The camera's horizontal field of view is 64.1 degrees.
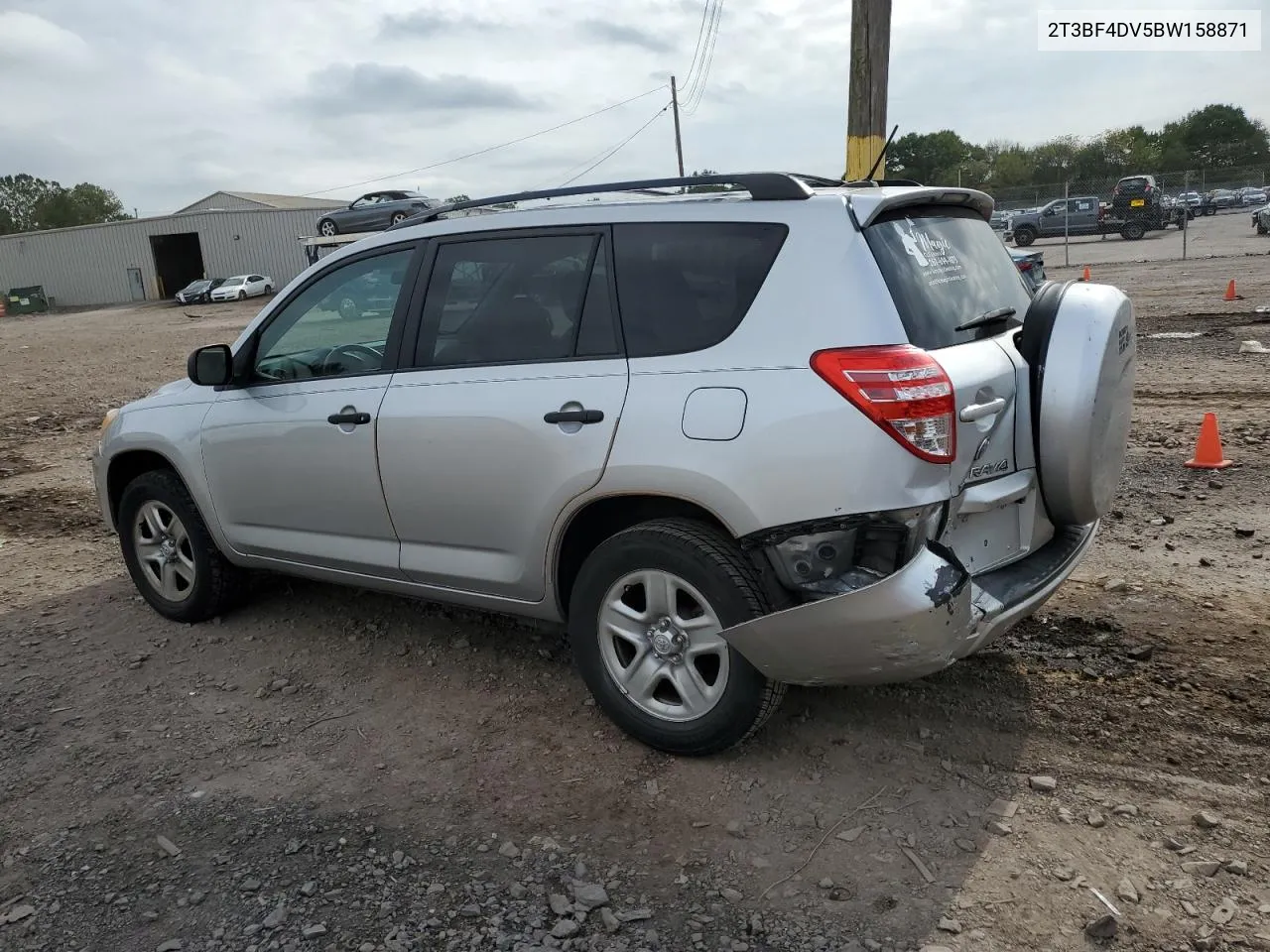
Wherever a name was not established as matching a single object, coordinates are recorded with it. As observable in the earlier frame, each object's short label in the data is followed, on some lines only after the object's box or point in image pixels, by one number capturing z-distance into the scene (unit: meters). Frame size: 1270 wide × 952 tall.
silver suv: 2.96
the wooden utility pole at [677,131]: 46.93
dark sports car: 26.85
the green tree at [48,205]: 89.31
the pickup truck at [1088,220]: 33.53
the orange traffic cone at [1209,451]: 6.44
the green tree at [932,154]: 83.84
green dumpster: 50.88
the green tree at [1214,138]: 68.50
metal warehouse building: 52.50
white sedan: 45.44
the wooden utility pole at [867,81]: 9.30
